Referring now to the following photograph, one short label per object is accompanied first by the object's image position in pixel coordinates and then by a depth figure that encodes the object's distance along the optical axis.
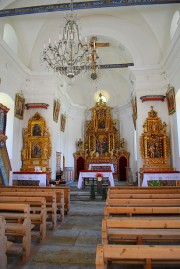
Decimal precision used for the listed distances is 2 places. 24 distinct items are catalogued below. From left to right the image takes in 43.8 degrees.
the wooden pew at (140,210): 2.98
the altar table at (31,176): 9.56
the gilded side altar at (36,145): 10.77
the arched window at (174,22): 9.28
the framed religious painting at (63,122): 13.54
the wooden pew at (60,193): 5.47
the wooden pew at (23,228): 3.13
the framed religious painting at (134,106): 11.30
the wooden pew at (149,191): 4.86
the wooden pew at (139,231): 2.28
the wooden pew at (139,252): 1.53
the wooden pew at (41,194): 4.56
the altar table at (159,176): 9.00
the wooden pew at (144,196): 4.23
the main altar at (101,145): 15.14
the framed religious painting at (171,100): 9.46
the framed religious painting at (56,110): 11.45
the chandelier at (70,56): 6.62
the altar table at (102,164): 13.56
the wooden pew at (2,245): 2.63
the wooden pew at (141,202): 3.51
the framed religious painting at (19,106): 10.33
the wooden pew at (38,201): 3.92
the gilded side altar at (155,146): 9.97
